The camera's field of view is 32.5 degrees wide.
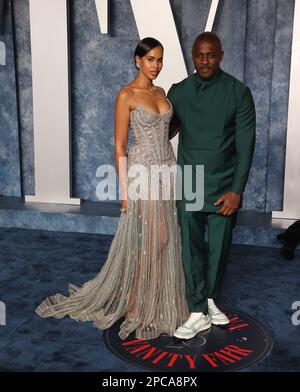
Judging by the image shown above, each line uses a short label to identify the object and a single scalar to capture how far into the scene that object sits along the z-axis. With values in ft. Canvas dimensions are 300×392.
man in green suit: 8.70
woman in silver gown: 9.16
